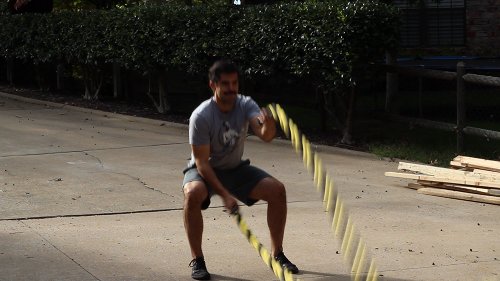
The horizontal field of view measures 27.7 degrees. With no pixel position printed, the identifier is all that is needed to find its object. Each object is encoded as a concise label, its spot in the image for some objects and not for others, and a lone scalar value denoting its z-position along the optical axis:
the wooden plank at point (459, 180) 9.60
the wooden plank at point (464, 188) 9.58
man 6.82
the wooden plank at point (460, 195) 9.56
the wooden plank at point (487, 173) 9.60
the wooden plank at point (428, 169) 10.01
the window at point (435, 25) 21.78
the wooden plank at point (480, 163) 9.77
